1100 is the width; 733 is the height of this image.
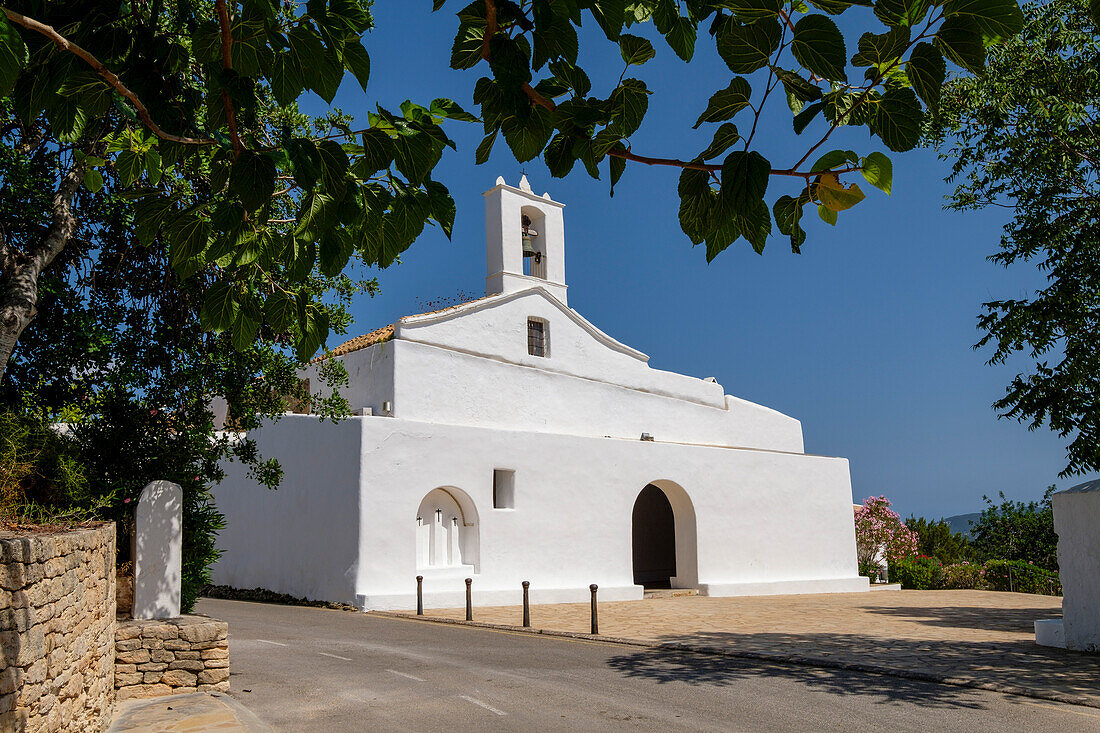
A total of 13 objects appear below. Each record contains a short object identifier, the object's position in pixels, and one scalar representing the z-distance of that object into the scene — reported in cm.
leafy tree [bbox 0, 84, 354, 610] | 910
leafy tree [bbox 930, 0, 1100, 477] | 1198
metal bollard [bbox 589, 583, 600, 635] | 1278
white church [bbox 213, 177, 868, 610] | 1752
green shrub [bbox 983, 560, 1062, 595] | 2327
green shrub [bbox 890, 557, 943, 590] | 2541
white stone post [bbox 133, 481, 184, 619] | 809
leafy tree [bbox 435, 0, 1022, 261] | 211
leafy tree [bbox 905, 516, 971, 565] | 2822
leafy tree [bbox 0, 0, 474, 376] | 273
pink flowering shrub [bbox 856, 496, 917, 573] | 2675
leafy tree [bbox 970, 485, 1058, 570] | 2605
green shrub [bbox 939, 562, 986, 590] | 2462
